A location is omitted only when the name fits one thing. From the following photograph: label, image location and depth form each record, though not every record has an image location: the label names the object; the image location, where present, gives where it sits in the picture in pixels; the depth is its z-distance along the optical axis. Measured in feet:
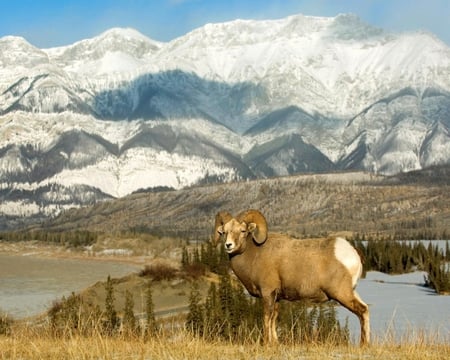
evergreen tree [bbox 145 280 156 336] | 162.20
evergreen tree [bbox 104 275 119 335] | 189.32
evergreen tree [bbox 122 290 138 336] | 167.71
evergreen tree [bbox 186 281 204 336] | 172.04
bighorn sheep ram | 49.17
